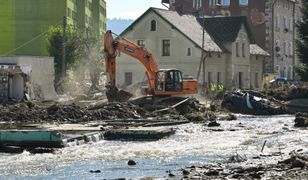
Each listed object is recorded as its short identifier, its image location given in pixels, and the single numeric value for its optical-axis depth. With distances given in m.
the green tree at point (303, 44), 53.58
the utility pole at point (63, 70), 58.40
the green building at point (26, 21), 96.25
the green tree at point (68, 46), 77.31
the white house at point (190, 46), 66.00
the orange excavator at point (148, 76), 43.97
